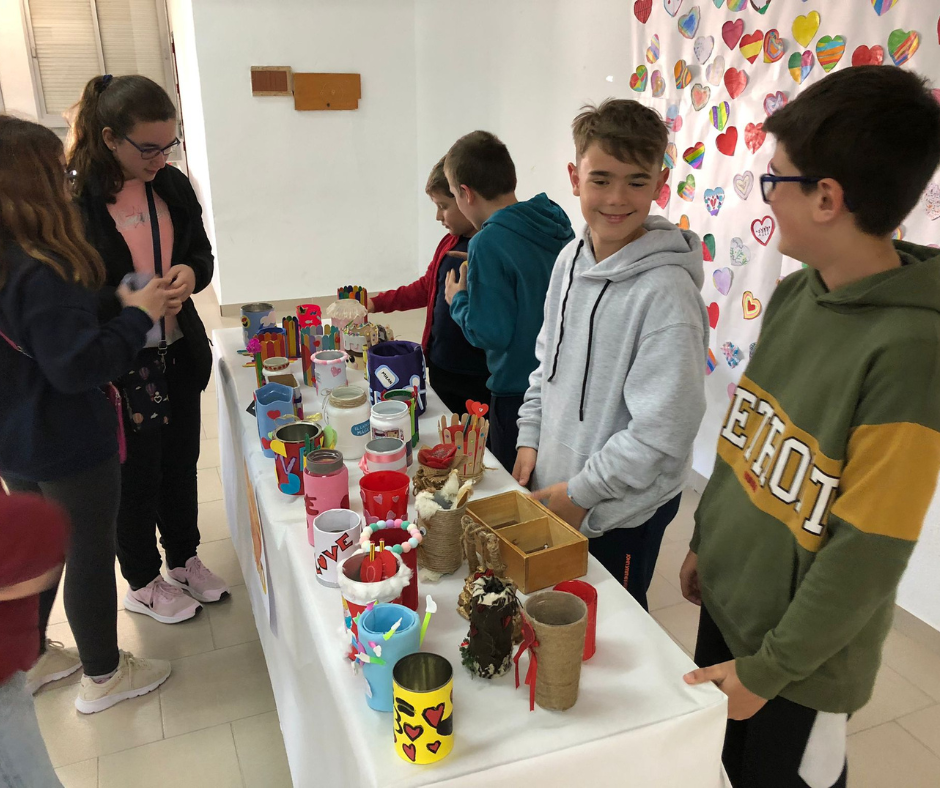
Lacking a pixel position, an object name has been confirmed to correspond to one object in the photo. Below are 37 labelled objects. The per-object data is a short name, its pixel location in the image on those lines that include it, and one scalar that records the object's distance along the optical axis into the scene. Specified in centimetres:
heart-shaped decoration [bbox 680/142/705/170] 283
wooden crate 110
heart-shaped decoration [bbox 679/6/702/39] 274
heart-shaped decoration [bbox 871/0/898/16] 203
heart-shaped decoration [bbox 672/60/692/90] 284
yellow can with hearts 81
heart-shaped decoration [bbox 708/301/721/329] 287
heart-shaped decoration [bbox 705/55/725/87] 267
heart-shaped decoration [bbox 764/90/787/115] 243
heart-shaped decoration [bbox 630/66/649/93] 308
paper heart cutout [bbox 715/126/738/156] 266
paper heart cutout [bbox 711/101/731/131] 268
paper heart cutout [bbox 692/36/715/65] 271
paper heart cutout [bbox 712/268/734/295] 278
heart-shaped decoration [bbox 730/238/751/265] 268
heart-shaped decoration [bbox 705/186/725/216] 277
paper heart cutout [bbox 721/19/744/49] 256
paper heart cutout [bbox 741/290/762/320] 266
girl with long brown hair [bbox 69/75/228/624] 177
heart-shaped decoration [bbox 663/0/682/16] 283
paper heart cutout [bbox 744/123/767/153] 252
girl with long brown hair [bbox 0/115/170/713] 135
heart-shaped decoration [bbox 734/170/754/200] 261
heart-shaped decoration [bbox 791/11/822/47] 227
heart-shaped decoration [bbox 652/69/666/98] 299
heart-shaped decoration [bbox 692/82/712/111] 276
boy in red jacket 219
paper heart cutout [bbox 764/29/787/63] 240
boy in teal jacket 185
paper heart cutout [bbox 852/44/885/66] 208
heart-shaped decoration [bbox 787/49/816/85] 231
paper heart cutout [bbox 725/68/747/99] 258
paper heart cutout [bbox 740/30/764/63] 248
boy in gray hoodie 129
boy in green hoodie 89
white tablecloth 86
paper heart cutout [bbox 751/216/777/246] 253
